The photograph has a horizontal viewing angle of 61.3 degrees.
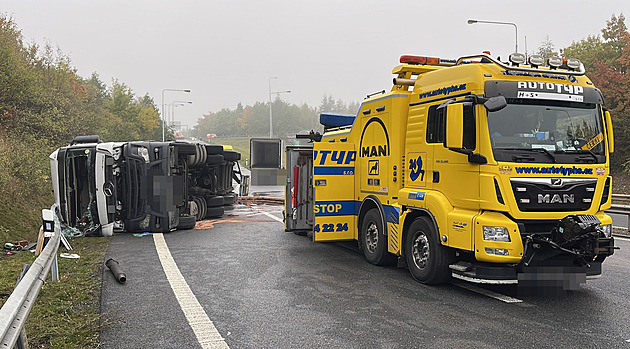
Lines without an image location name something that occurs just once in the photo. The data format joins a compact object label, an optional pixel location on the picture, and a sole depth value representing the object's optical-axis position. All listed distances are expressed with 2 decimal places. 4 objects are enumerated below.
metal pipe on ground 7.18
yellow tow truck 6.05
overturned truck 11.55
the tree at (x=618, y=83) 30.23
